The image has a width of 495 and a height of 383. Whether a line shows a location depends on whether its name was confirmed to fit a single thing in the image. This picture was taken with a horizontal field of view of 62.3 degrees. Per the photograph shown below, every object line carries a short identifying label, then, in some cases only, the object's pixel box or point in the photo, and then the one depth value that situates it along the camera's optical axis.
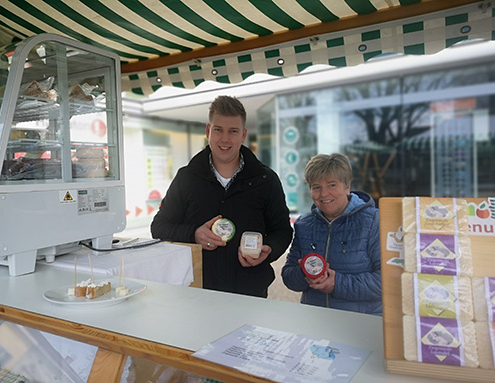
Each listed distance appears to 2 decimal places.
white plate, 1.44
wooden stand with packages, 0.92
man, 2.59
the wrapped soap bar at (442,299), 0.92
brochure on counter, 0.96
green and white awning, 2.33
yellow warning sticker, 2.06
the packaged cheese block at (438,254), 0.94
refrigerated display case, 1.86
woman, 2.14
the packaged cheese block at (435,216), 0.97
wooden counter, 1.08
